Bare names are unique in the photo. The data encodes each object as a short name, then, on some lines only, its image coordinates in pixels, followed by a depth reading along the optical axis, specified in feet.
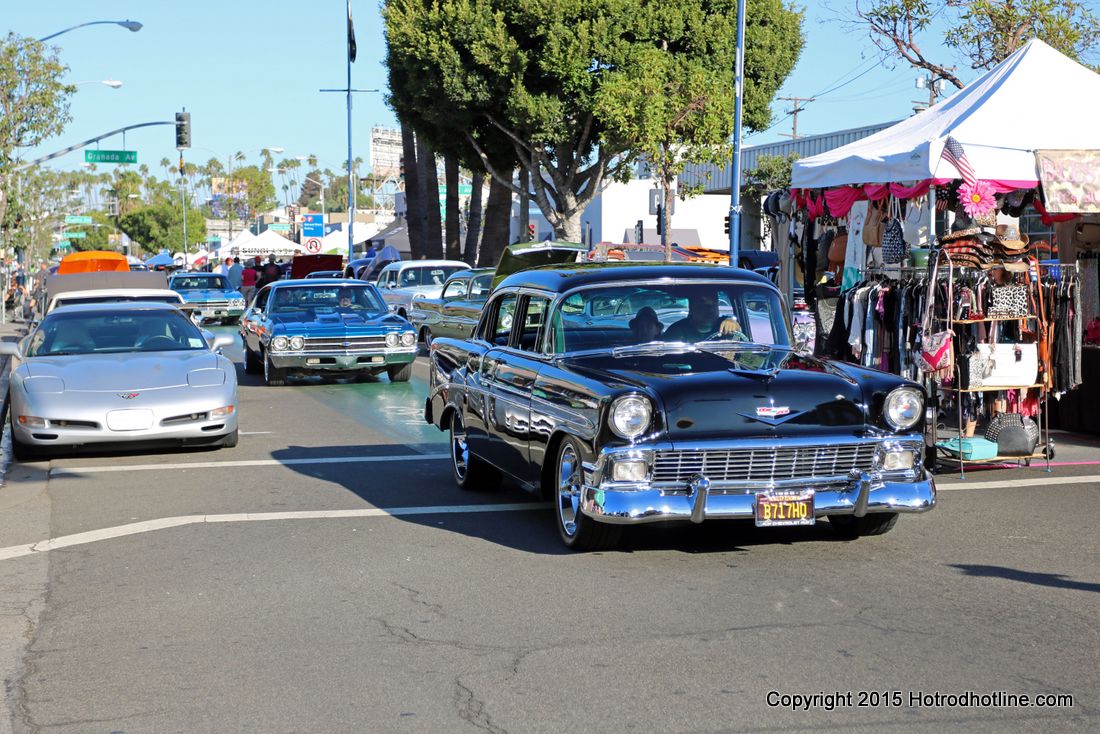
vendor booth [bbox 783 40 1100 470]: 35.81
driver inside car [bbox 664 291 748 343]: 28.25
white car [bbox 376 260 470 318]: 90.07
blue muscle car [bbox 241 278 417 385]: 62.08
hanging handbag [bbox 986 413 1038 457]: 35.86
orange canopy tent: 90.12
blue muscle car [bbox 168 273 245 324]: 111.24
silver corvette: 38.22
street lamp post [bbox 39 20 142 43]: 116.82
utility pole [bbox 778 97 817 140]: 256.32
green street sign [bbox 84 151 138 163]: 142.04
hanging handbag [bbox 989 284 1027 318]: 35.83
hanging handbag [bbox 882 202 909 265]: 44.65
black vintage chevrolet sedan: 23.98
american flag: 40.73
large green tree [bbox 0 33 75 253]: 127.95
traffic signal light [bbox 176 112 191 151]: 140.67
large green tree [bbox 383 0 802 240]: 113.80
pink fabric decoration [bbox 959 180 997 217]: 41.34
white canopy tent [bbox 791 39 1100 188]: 41.29
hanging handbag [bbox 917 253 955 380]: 34.78
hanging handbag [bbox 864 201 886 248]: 47.14
